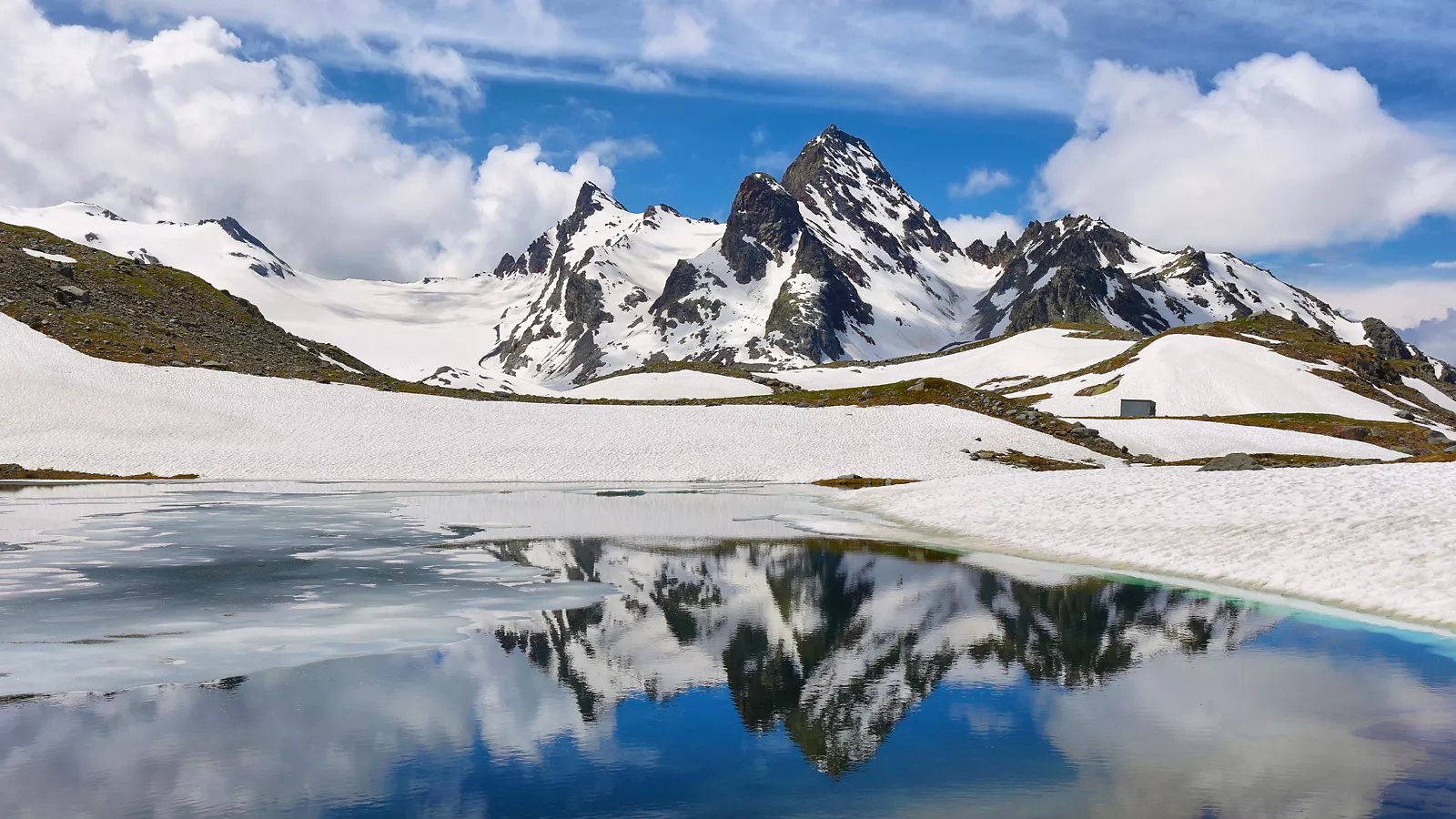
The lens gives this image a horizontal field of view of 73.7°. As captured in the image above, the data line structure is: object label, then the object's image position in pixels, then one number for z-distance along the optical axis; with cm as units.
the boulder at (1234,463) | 4747
